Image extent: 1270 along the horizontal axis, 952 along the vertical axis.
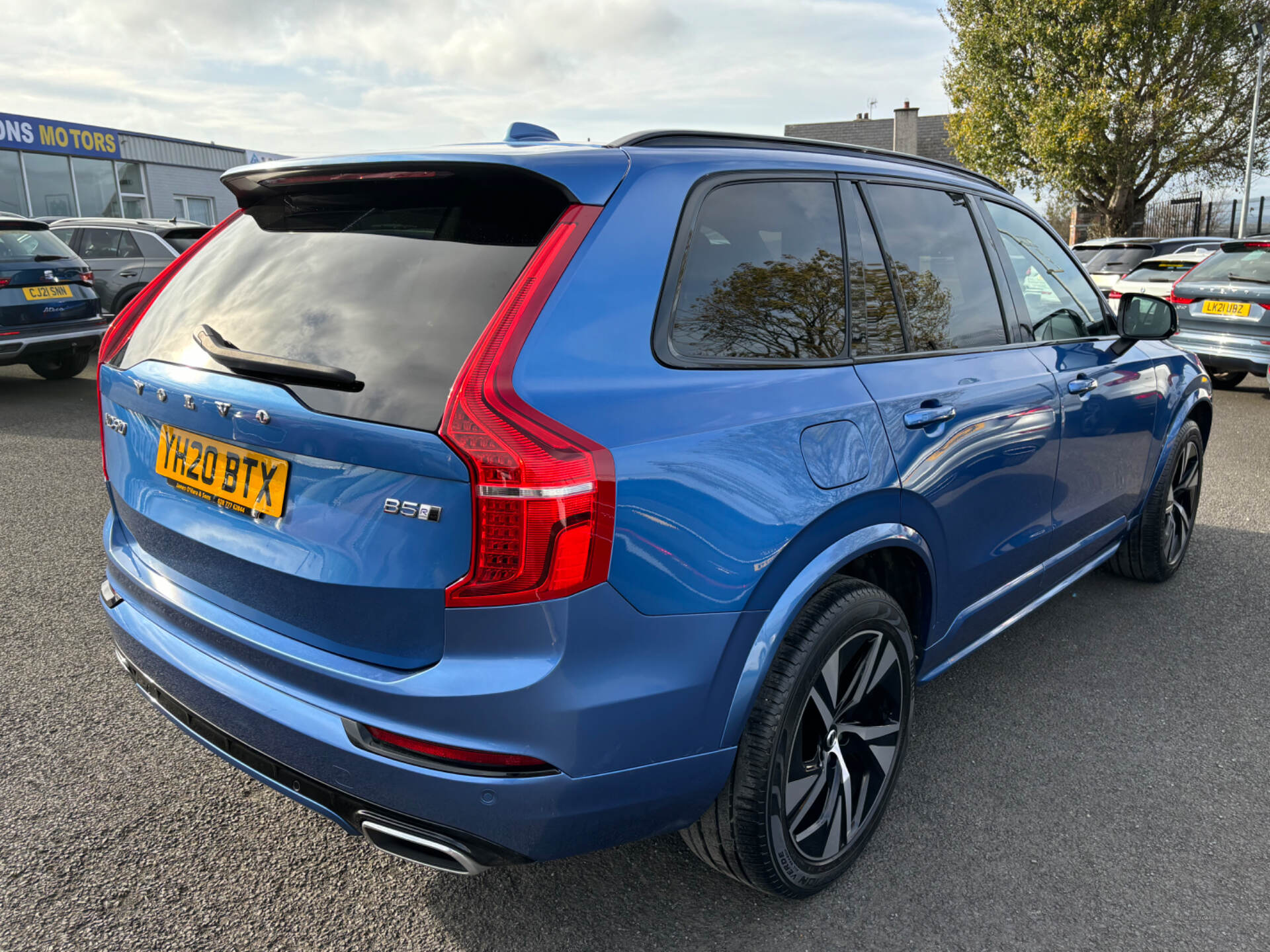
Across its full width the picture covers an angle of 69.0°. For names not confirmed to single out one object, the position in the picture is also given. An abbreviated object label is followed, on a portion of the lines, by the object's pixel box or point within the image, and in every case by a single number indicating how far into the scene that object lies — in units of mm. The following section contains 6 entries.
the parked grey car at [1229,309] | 8883
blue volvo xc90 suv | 1639
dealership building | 23328
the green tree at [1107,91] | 22344
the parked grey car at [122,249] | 12078
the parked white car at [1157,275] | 11906
